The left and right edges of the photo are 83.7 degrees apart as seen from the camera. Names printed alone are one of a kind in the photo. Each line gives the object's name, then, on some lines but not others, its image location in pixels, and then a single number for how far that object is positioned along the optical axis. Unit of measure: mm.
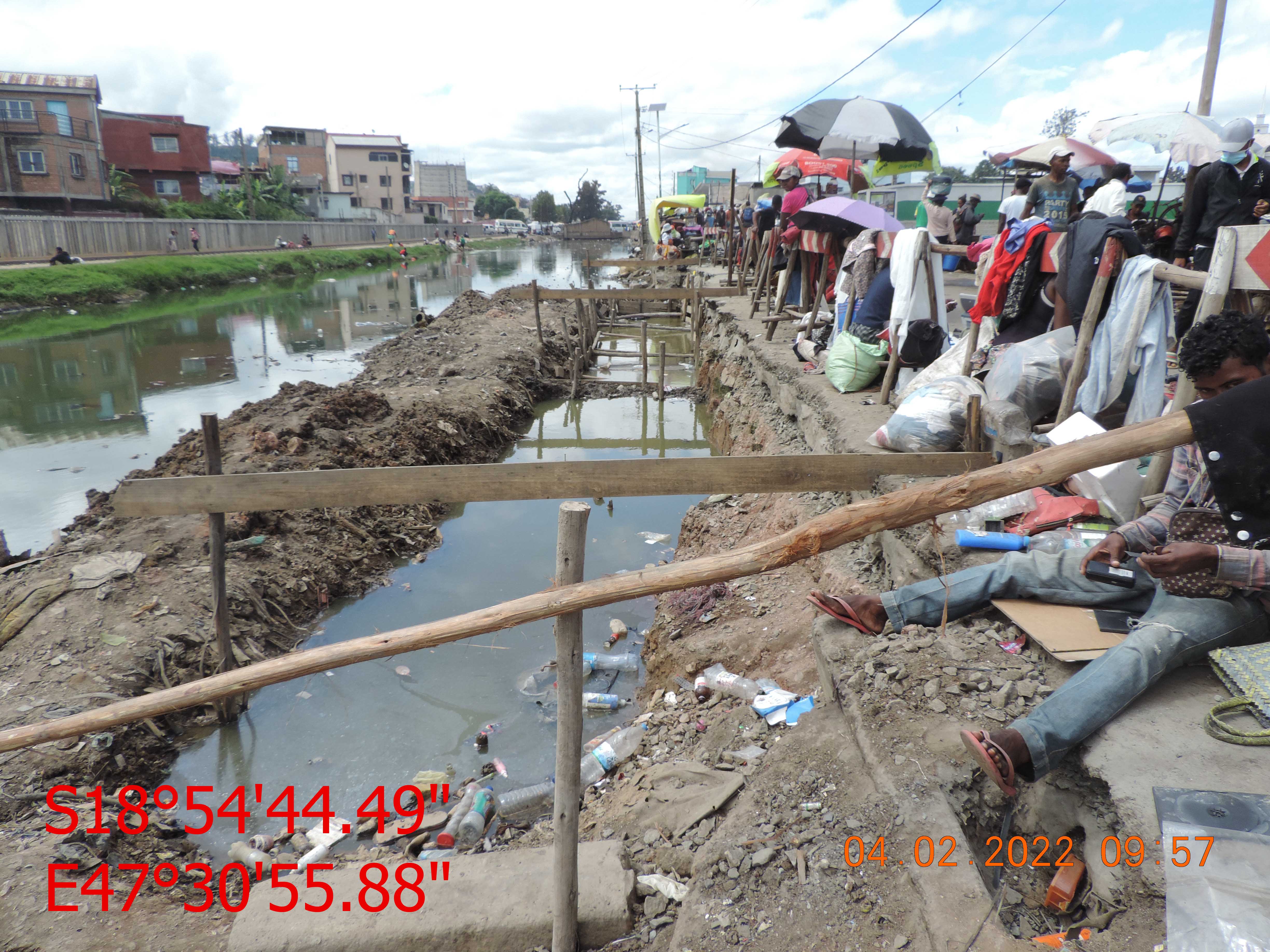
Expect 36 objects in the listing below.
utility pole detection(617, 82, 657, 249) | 43719
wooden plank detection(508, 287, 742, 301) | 12391
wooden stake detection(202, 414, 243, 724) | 3924
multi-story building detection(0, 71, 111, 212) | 31703
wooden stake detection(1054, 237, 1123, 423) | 3842
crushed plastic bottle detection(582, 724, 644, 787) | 3902
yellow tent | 25062
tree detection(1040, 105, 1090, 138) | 43594
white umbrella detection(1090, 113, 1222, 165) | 7637
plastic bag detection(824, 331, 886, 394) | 6461
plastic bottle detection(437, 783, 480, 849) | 3473
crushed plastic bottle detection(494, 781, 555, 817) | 3787
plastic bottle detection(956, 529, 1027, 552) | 3330
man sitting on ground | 2152
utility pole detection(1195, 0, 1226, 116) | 10289
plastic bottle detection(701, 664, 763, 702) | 3873
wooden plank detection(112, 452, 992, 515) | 2848
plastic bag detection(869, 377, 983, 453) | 4309
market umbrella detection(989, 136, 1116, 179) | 8422
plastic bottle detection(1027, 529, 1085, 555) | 3088
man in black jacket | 5785
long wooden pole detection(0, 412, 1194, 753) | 1937
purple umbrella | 7434
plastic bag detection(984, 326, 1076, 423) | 4277
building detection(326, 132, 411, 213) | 69000
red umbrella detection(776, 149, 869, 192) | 12367
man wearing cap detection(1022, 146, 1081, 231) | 6504
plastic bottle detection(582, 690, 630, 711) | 4754
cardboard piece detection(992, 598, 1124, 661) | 2547
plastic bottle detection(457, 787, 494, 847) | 3537
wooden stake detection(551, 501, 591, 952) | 2256
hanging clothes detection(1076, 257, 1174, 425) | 3684
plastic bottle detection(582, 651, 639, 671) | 5176
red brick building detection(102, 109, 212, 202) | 38500
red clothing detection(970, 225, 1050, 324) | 4934
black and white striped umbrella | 9445
